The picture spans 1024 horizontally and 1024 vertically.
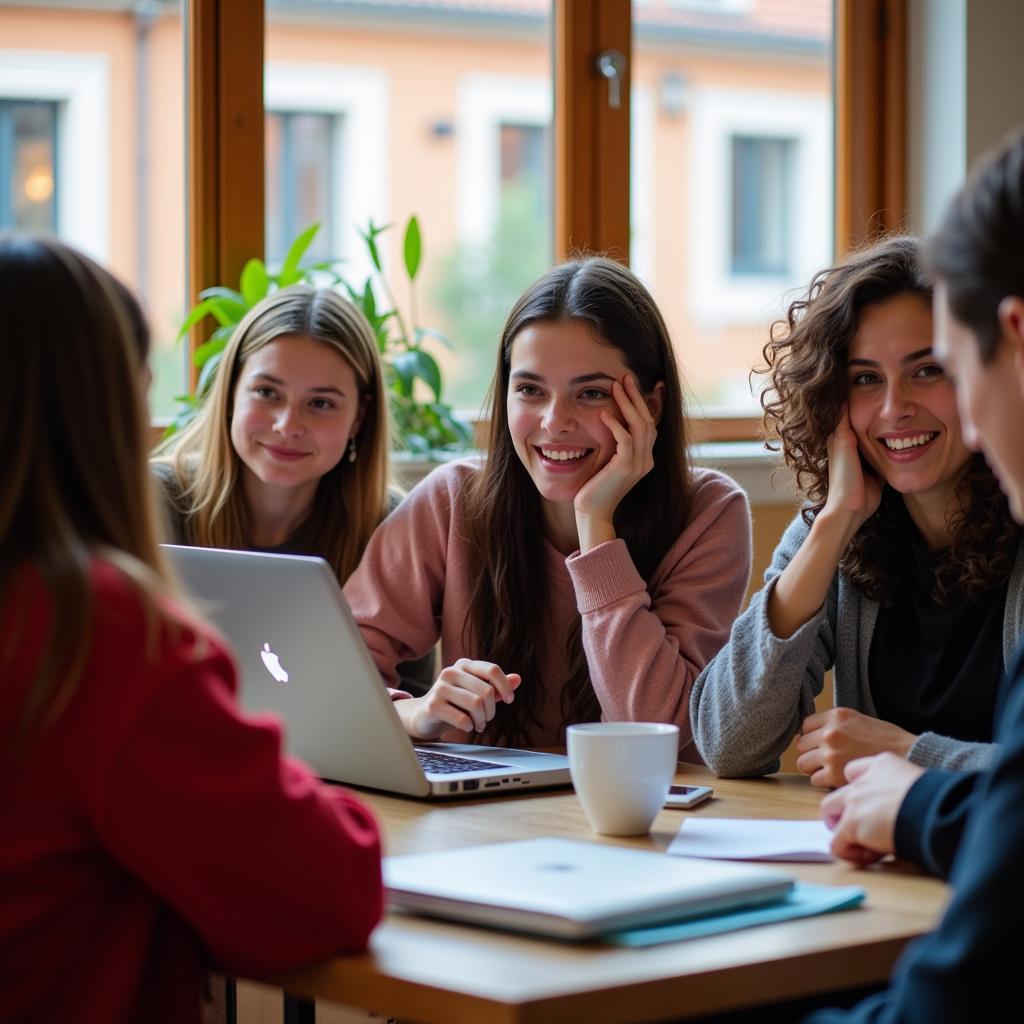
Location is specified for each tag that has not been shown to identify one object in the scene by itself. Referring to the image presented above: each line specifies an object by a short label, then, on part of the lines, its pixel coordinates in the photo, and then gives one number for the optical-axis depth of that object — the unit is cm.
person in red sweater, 188
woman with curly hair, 252
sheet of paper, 218
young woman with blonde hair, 315
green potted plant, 354
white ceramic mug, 223
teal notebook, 197
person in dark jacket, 183
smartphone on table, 237
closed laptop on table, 197
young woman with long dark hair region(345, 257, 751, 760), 276
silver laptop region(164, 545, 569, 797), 235
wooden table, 189
